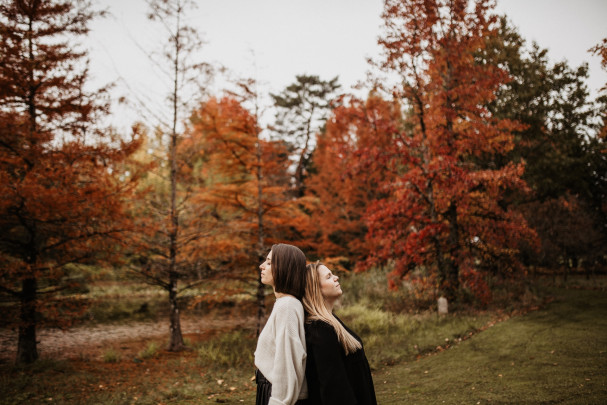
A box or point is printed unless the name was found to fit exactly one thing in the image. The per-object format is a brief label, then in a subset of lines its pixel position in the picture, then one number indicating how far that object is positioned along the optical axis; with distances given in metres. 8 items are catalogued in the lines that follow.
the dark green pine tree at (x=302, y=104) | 30.91
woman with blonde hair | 2.29
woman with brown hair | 2.23
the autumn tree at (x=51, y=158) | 7.99
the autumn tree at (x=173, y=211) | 10.78
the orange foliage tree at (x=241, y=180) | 11.45
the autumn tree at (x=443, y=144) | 12.02
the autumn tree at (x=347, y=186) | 12.62
